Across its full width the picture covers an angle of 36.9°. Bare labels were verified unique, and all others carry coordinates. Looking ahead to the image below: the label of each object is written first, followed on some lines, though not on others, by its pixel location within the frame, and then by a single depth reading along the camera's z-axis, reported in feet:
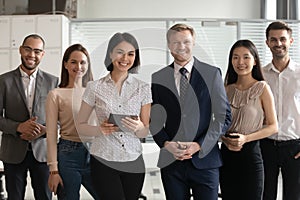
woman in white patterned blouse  7.52
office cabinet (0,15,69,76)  17.83
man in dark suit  7.77
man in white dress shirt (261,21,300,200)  9.68
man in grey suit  9.68
